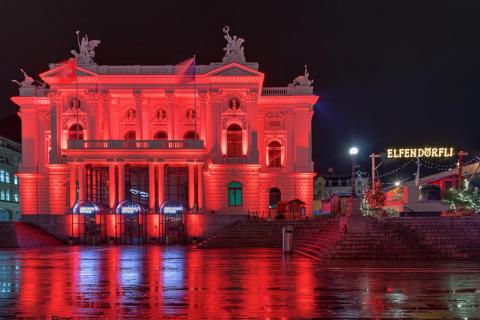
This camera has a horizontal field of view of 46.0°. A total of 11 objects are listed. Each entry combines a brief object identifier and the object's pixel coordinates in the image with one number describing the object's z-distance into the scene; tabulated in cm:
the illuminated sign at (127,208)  5781
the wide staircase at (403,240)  3159
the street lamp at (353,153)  3002
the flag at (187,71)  5947
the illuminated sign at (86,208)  5716
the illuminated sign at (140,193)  6400
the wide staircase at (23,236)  5216
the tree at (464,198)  4102
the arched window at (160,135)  6631
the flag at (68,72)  6000
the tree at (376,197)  4691
